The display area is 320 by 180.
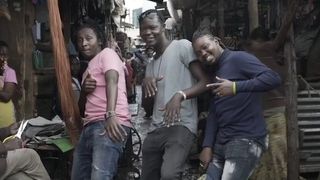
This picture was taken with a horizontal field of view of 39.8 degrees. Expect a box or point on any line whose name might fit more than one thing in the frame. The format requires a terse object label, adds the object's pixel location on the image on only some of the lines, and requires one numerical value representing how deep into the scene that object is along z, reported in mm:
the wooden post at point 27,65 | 6656
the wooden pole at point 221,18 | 8586
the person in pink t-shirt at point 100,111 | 3371
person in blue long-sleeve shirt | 3188
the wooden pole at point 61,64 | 3318
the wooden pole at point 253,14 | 7082
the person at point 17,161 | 3910
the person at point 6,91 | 5266
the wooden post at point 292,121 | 4059
